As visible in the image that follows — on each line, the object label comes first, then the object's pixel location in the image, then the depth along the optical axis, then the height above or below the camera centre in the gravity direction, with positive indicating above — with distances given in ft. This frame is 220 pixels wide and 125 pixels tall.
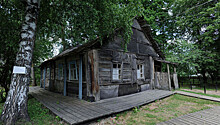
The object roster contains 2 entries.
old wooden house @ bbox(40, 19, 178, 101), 21.81 -0.12
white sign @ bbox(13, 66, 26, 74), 12.30 +0.08
